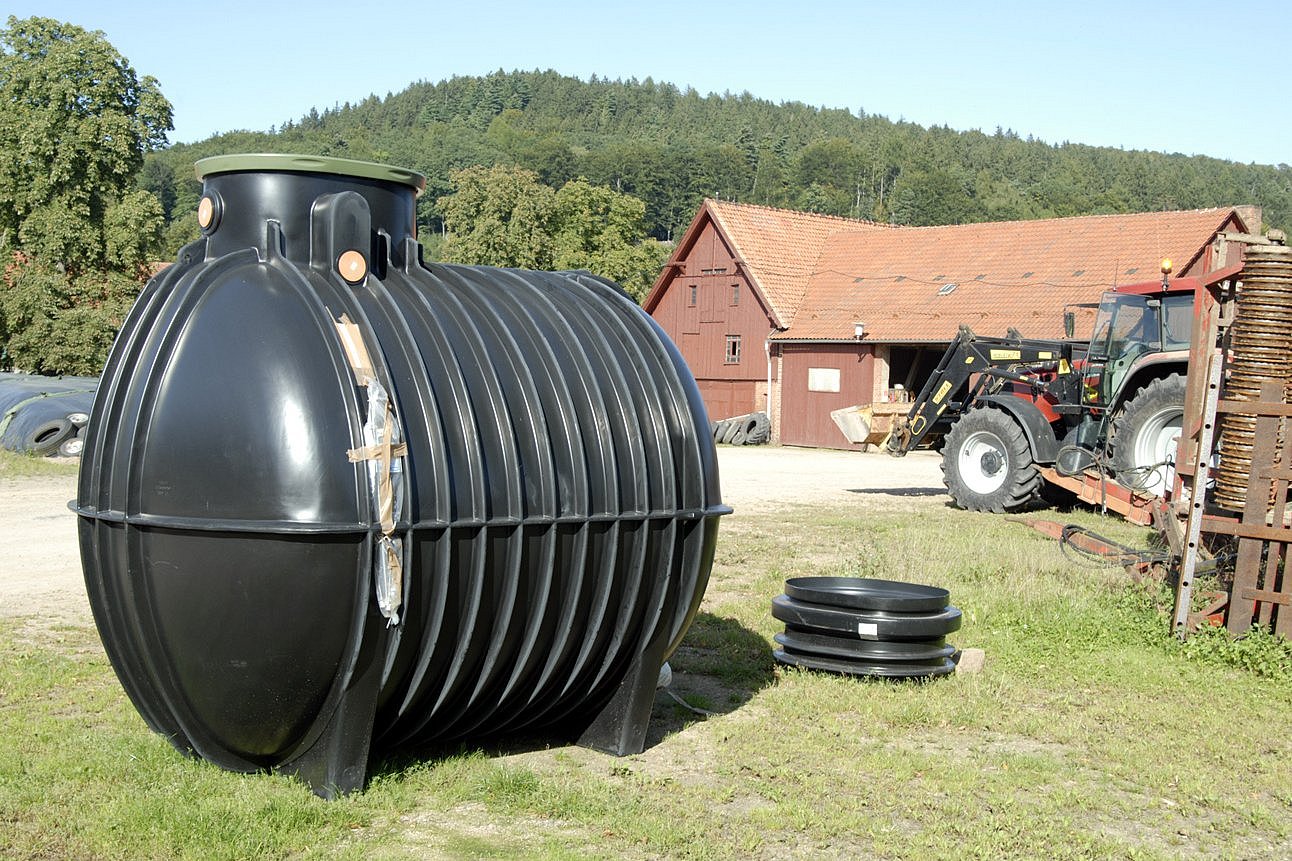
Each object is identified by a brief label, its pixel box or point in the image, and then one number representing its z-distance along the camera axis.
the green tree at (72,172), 34.88
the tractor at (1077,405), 15.49
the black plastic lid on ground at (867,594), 7.56
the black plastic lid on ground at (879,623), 7.51
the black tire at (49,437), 21.17
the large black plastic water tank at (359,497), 5.04
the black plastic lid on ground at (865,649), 7.55
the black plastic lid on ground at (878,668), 7.55
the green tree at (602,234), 52.34
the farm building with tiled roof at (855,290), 31.31
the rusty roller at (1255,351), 8.41
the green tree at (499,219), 50.38
